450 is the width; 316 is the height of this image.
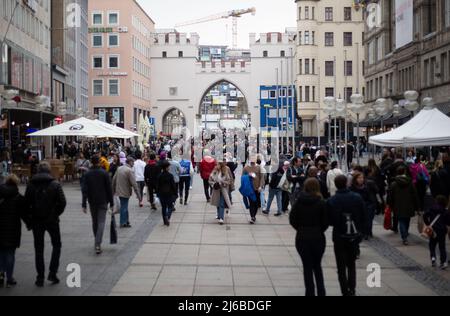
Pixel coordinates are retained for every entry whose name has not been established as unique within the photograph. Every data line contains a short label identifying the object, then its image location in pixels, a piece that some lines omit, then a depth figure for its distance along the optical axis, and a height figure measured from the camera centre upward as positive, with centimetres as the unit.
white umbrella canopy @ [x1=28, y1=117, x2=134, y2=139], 2848 +84
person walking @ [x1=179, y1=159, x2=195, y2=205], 2198 -89
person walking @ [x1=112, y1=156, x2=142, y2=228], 1585 -76
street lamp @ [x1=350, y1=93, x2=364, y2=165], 2642 +163
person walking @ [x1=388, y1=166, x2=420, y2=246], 1366 -102
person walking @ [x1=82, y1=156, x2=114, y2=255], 1235 -80
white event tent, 1880 +40
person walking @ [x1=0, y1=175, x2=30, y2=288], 959 -105
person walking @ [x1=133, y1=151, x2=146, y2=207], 2136 -64
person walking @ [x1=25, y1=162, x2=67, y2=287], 1003 -86
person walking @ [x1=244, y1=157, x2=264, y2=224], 1767 -78
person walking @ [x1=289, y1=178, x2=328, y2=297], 858 -101
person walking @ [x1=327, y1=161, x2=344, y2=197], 1616 -73
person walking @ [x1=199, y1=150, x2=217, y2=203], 2270 -66
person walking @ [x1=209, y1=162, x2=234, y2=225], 1728 -98
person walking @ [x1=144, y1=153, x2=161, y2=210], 2002 -71
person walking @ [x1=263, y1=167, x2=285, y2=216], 1927 -114
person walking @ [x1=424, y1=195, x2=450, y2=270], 1138 -123
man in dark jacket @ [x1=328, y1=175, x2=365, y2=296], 904 -106
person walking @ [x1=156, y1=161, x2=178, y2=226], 1667 -97
